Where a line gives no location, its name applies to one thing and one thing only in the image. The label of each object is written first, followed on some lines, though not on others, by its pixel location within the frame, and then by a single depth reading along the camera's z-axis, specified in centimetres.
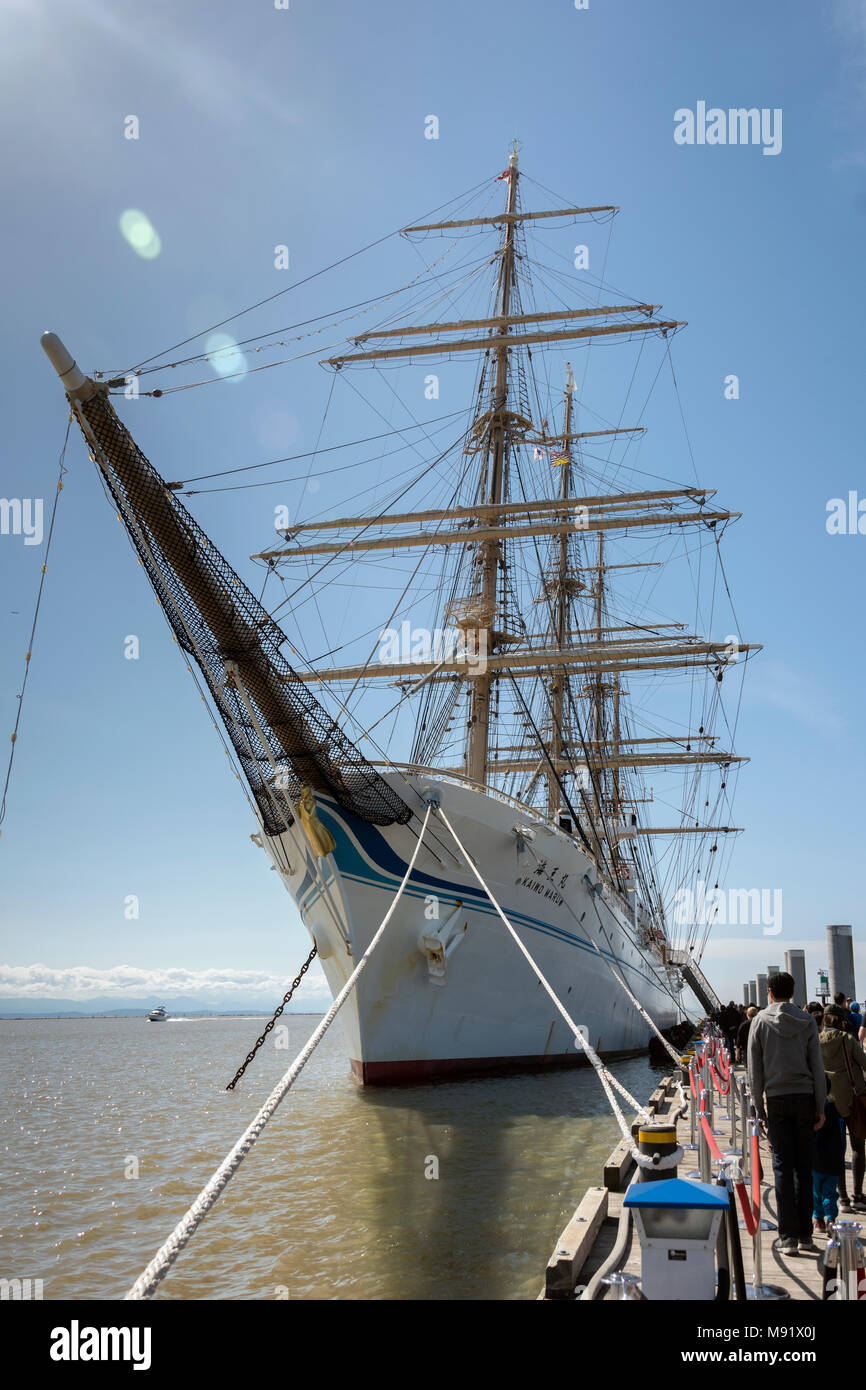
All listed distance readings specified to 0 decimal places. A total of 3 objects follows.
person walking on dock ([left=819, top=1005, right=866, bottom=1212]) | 637
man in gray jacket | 541
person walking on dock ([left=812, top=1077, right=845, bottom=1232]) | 576
